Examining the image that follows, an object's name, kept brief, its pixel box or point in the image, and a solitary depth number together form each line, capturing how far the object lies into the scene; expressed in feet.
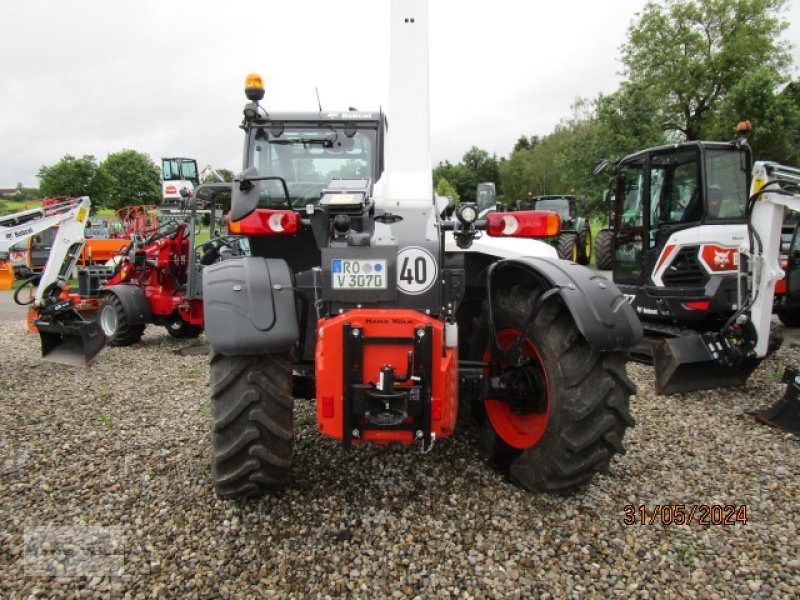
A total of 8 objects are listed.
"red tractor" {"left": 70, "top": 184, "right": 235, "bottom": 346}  22.98
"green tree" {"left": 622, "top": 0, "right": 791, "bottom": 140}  76.48
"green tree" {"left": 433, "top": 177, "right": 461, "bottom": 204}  106.97
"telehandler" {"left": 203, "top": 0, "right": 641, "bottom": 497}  8.25
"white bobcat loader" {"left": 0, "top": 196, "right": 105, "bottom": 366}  19.92
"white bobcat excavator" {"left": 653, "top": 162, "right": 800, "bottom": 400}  15.65
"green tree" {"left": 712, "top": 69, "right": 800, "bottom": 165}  59.00
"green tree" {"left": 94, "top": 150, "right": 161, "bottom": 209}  127.74
